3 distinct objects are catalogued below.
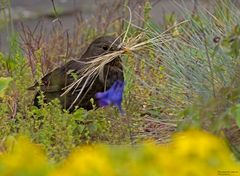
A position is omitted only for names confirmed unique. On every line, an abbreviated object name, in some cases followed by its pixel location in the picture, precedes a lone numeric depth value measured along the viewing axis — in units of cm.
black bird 1025
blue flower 933
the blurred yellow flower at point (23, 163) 528
